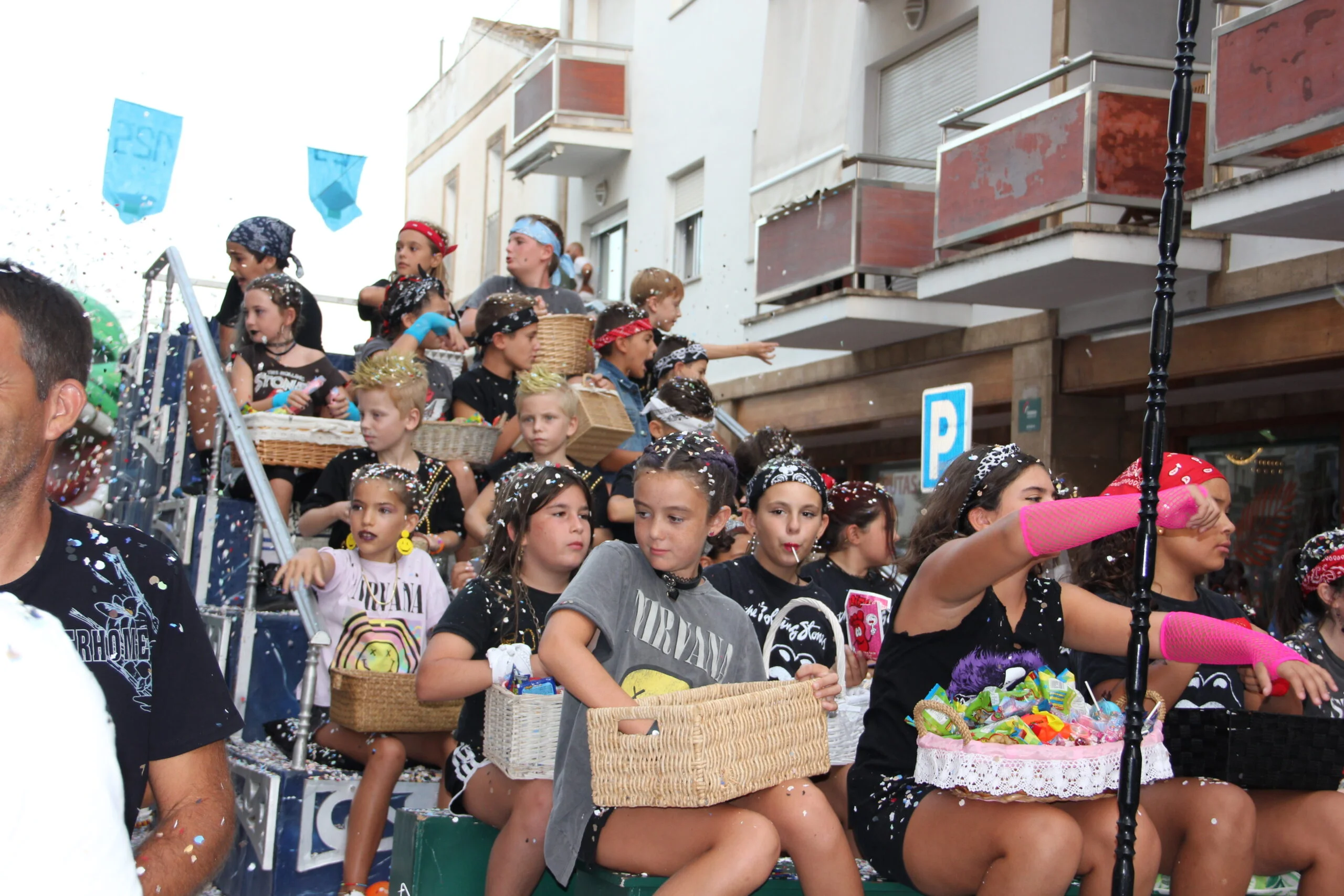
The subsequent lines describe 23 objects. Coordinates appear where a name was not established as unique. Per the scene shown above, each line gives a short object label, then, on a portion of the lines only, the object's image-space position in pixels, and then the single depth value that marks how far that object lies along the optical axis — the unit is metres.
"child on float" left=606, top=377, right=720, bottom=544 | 6.61
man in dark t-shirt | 1.76
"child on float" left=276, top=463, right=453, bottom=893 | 4.84
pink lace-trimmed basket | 2.78
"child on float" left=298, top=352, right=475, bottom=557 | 6.07
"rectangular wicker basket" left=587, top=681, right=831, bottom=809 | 2.82
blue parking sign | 7.96
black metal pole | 2.59
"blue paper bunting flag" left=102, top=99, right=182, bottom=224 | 8.68
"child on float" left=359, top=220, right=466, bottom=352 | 8.40
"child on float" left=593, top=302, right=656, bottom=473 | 7.59
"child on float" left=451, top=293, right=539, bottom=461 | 7.09
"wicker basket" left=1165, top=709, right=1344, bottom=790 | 3.43
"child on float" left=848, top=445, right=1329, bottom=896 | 2.79
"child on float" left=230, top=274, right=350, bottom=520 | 7.00
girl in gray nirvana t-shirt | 2.96
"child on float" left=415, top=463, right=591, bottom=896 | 3.43
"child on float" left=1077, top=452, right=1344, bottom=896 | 3.26
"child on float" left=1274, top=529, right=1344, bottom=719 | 4.40
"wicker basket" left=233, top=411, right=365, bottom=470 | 6.42
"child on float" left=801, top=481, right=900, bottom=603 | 5.07
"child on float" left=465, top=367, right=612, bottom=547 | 6.03
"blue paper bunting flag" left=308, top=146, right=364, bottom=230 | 11.17
